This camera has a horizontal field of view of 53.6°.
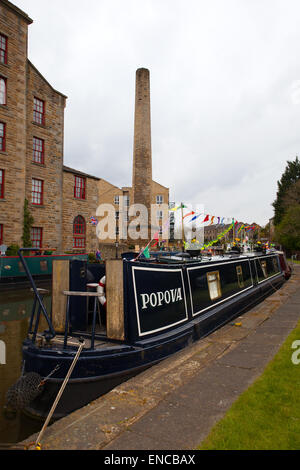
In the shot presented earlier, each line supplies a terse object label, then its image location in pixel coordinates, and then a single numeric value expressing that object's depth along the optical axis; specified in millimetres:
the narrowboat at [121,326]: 3689
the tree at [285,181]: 52500
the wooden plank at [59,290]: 4699
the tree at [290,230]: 32688
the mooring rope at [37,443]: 2434
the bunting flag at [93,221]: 24891
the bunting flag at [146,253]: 5711
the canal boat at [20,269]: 14352
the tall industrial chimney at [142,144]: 28172
